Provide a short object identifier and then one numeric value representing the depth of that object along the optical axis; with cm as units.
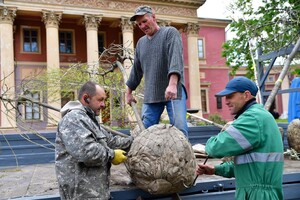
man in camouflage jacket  281
